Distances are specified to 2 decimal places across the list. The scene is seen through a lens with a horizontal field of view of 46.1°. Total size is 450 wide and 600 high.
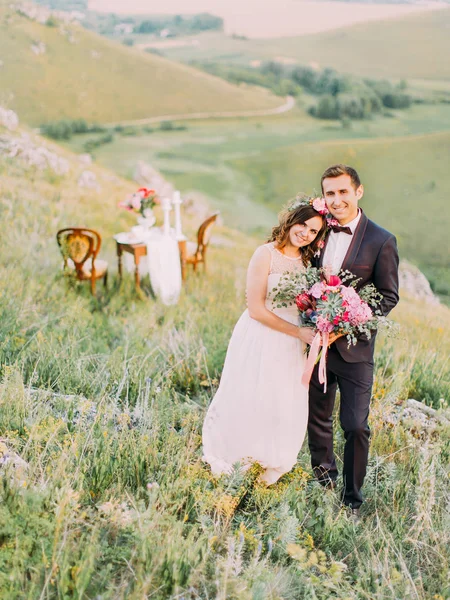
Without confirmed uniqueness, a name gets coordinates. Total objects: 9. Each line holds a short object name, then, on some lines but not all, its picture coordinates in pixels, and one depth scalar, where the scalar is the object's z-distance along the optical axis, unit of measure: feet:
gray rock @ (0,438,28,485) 8.45
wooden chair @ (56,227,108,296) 22.16
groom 9.48
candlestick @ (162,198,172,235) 23.50
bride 9.86
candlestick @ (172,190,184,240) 23.79
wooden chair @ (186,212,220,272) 25.38
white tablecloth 23.07
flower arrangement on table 23.57
